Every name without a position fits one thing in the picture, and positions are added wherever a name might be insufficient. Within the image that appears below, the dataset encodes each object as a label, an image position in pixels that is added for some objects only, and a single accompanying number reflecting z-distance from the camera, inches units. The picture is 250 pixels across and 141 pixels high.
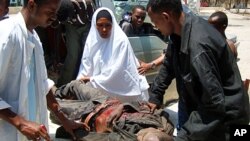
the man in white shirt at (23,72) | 73.8
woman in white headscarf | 172.2
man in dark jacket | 72.0
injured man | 120.9
